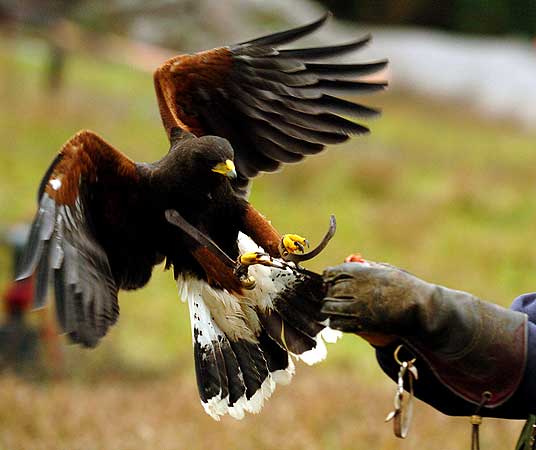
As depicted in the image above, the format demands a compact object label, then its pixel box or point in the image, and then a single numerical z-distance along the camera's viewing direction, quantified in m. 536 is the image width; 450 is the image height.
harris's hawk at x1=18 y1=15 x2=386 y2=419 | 6.42
